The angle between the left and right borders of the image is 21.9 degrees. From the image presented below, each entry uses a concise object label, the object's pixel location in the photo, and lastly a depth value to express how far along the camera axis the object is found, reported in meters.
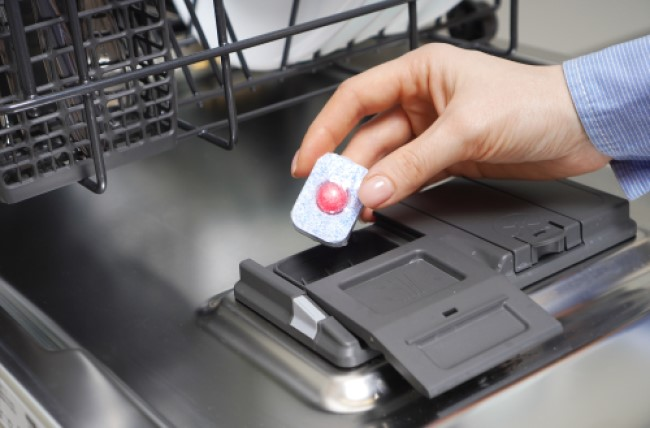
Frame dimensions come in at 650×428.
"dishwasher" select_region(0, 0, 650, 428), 0.72
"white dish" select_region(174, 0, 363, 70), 0.93
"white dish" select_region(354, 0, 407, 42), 0.99
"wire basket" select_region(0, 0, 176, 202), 0.73
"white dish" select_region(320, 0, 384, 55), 0.96
